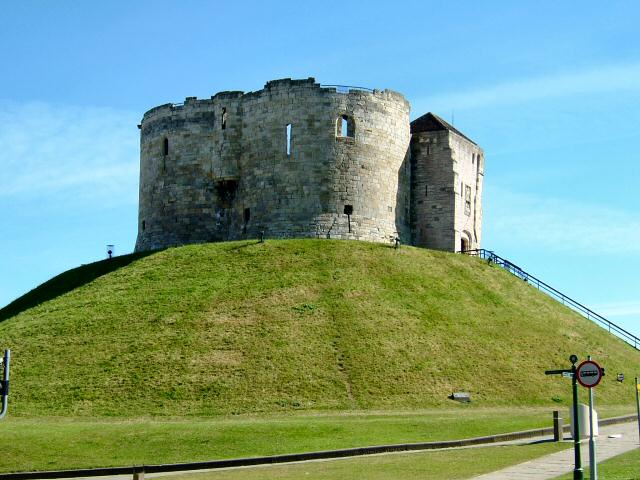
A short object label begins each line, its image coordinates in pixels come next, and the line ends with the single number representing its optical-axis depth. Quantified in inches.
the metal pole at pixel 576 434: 786.2
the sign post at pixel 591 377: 779.4
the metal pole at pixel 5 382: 796.6
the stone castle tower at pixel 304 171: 2209.6
